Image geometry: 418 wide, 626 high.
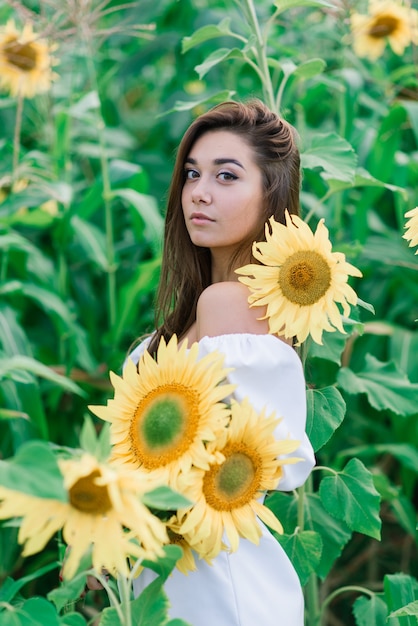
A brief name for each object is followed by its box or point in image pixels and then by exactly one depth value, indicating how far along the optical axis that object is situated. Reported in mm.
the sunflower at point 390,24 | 3302
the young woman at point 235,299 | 2029
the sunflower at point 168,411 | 1875
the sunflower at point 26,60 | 3096
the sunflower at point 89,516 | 1691
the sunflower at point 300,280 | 2009
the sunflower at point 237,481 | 1884
